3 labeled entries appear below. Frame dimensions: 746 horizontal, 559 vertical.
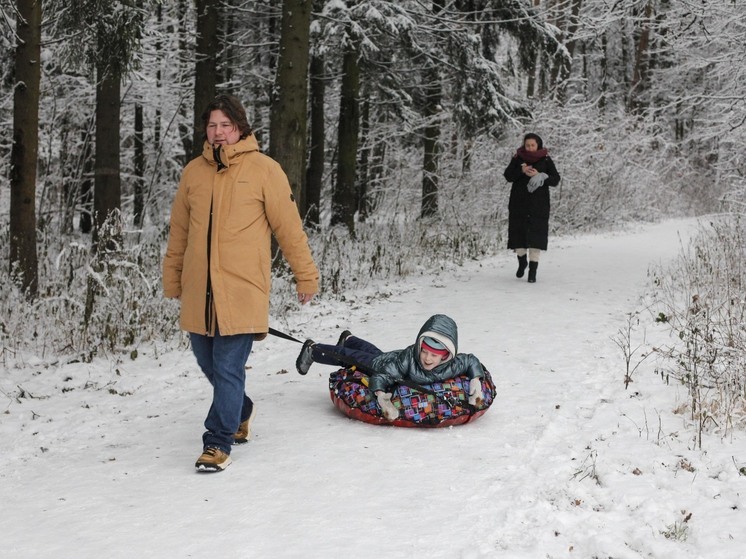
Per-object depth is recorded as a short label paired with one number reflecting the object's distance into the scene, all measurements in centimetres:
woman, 979
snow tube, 459
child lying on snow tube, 459
